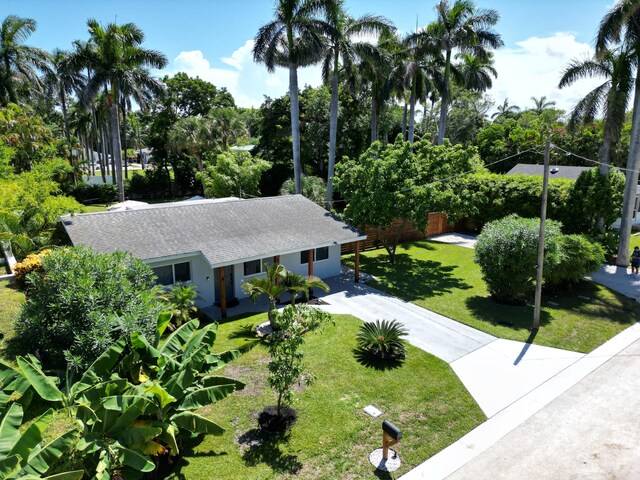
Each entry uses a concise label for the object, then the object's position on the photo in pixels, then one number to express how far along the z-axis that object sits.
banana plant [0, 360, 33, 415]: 7.66
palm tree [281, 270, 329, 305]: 14.86
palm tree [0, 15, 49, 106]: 30.27
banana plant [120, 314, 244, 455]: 8.01
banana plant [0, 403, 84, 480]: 6.09
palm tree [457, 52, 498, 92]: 38.34
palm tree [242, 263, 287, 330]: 14.23
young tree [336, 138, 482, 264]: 21.00
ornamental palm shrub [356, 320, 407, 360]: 12.97
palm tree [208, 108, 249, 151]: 42.08
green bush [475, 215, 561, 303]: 16.59
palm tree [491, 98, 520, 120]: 78.62
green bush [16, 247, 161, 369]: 9.51
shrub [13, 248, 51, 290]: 15.57
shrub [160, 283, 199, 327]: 13.49
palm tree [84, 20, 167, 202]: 27.58
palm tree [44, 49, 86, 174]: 39.53
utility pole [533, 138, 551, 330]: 13.38
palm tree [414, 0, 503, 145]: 29.94
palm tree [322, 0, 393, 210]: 25.73
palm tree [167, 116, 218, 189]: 40.81
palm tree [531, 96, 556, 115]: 73.75
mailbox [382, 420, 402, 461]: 8.41
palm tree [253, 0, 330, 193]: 25.09
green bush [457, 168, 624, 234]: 23.48
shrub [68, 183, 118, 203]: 41.82
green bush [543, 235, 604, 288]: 18.22
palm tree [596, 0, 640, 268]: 21.08
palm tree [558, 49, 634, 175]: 22.25
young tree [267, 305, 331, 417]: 9.10
